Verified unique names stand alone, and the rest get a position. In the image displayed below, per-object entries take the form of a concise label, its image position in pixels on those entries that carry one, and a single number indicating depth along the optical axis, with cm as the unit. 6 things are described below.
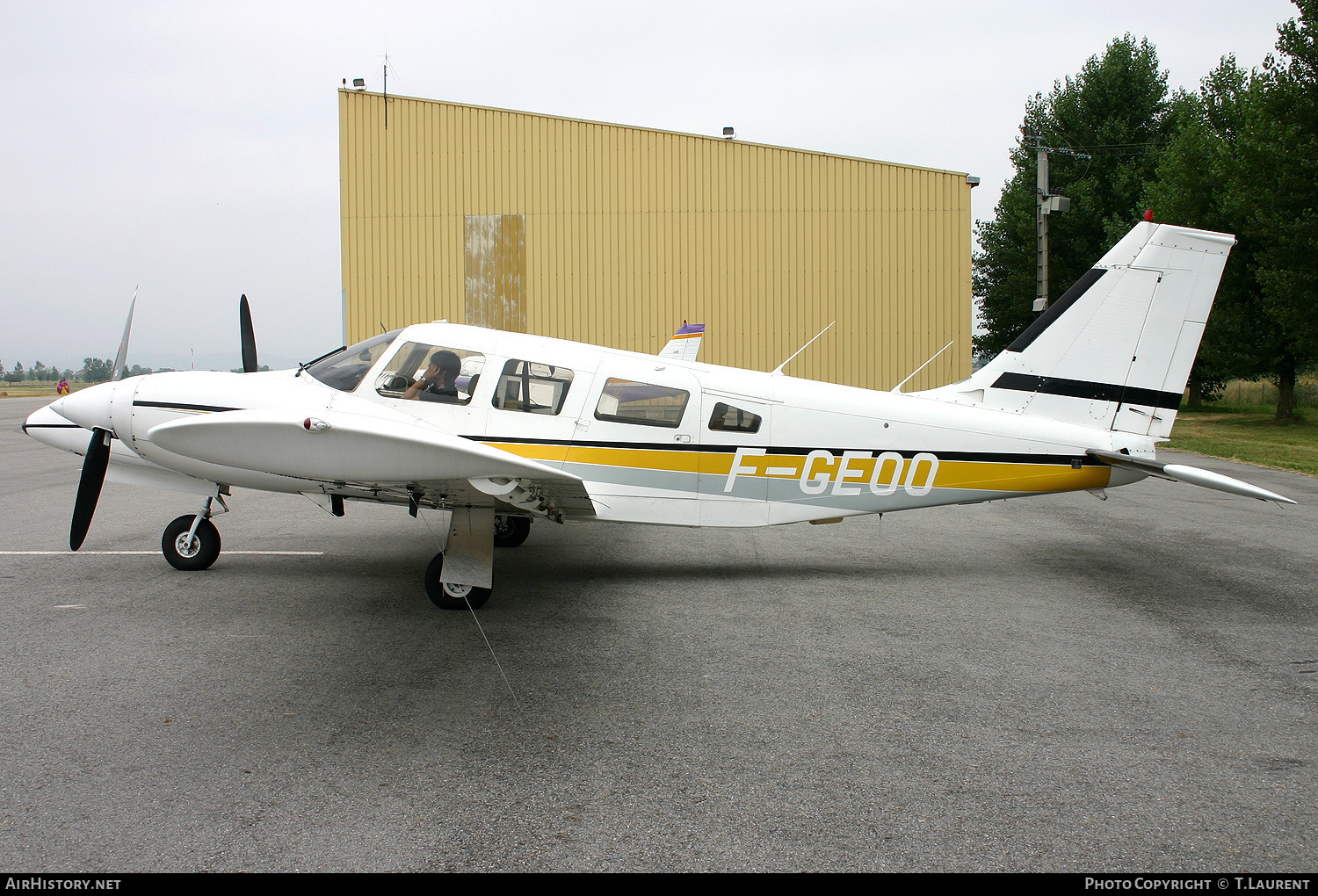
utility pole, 1967
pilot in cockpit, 621
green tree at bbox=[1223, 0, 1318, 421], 2069
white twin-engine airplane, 595
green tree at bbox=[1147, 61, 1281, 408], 2520
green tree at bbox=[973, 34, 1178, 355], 3322
